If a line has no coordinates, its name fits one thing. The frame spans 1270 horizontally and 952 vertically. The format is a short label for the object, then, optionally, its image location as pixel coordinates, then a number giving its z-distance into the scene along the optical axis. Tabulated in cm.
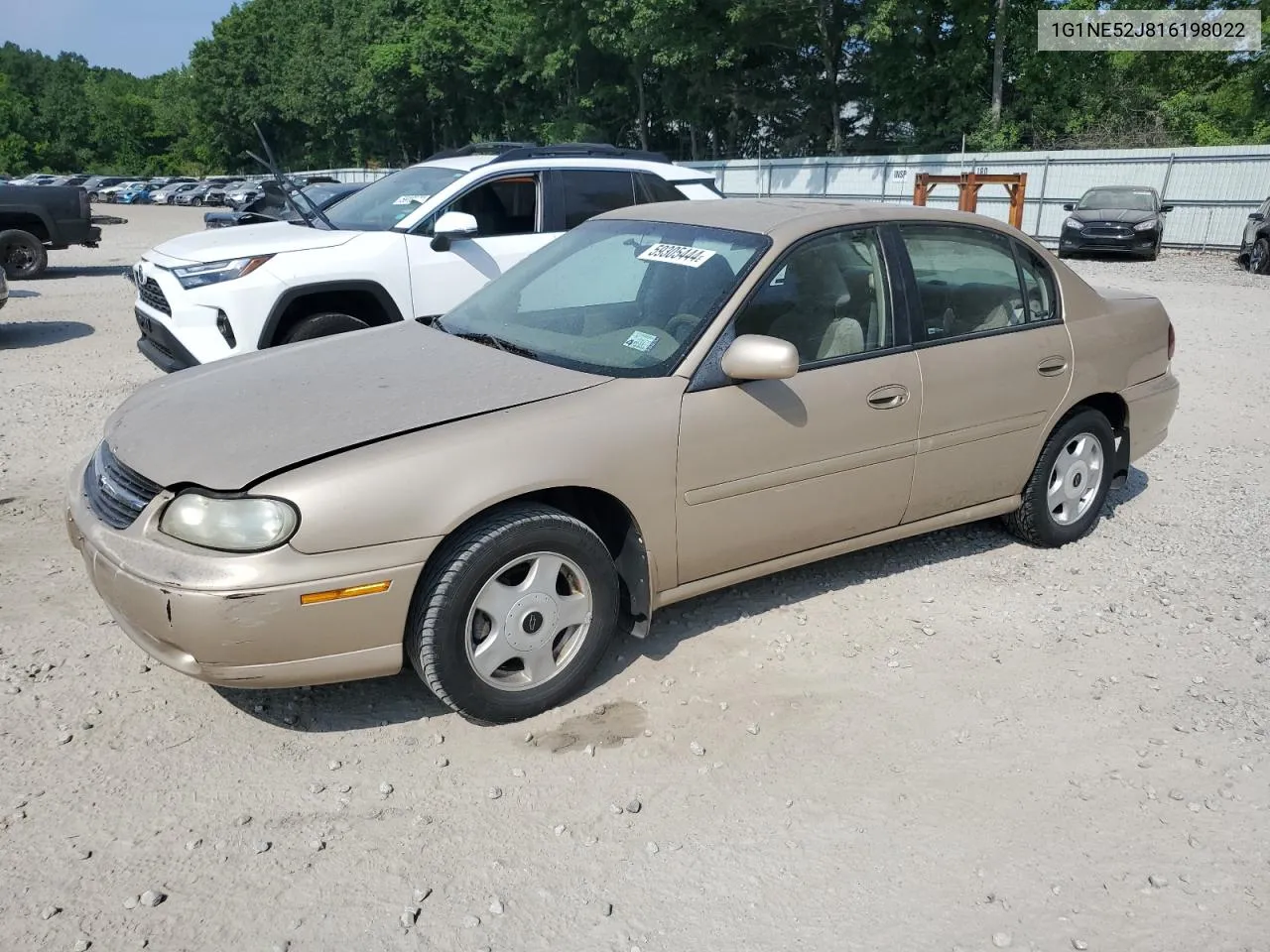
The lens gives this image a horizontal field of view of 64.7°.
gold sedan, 298
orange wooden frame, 2083
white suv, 663
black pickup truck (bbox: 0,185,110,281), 1481
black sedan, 1959
